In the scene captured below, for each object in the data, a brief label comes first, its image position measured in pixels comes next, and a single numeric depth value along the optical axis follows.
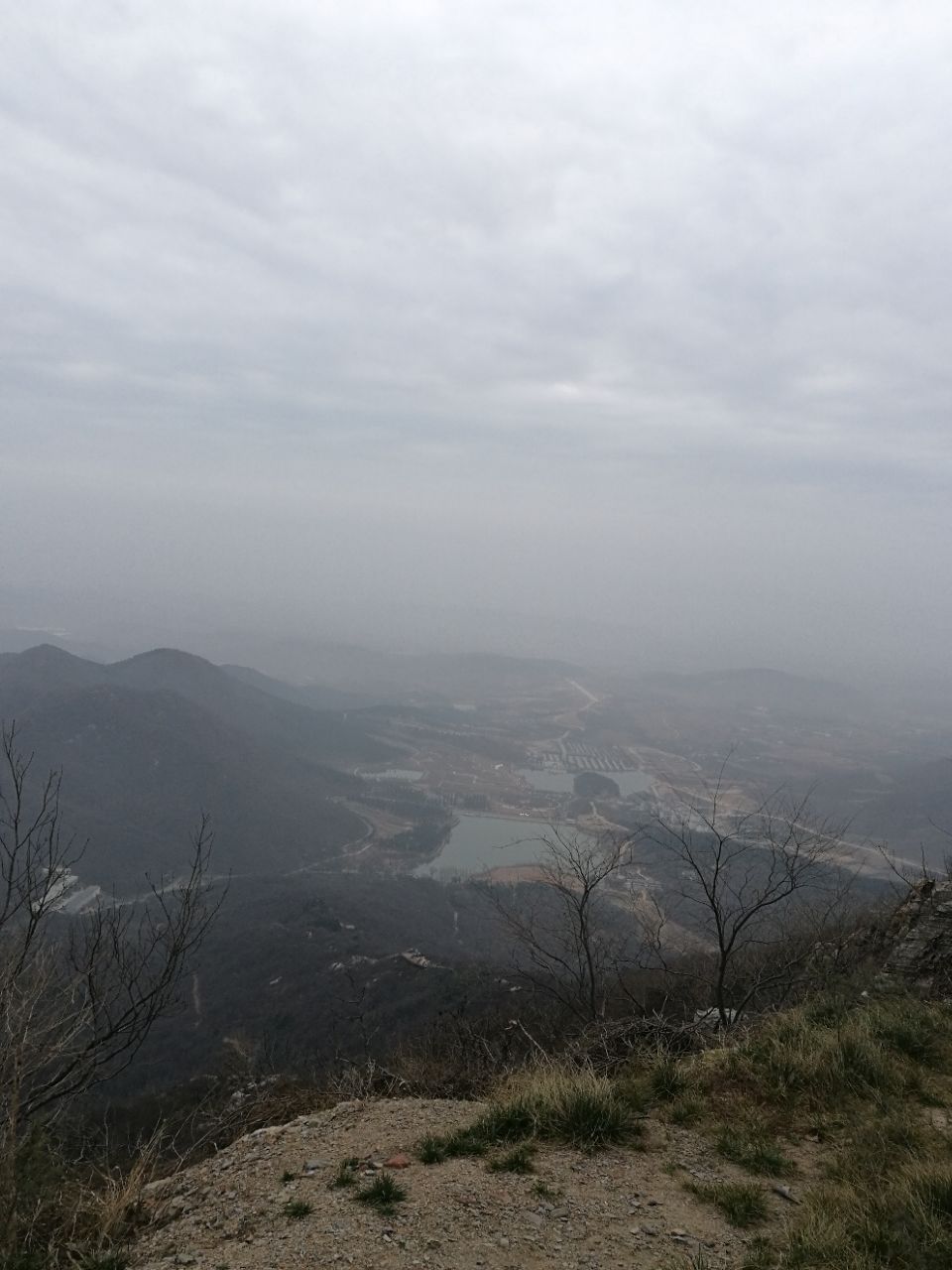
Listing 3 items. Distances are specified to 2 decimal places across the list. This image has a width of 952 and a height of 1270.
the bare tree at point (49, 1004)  5.36
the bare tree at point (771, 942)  8.93
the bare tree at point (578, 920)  9.70
